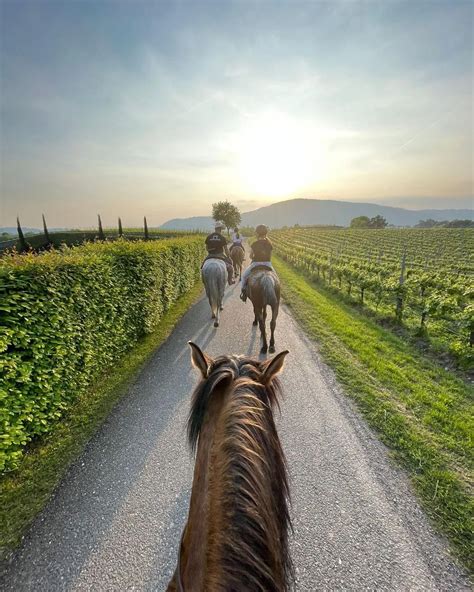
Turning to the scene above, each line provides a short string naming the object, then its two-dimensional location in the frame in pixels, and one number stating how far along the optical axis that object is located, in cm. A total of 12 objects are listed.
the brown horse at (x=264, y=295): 637
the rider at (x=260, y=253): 694
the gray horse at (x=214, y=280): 827
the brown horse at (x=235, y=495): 100
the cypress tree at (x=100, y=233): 2920
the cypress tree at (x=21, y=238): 2462
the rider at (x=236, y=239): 1608
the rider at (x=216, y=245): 909
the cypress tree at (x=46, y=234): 3077
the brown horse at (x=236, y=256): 1534
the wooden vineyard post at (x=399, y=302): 849
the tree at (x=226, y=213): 5850
